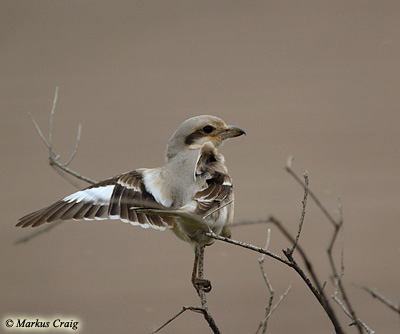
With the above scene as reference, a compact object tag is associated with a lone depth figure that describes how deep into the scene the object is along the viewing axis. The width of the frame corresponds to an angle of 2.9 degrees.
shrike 5.35
